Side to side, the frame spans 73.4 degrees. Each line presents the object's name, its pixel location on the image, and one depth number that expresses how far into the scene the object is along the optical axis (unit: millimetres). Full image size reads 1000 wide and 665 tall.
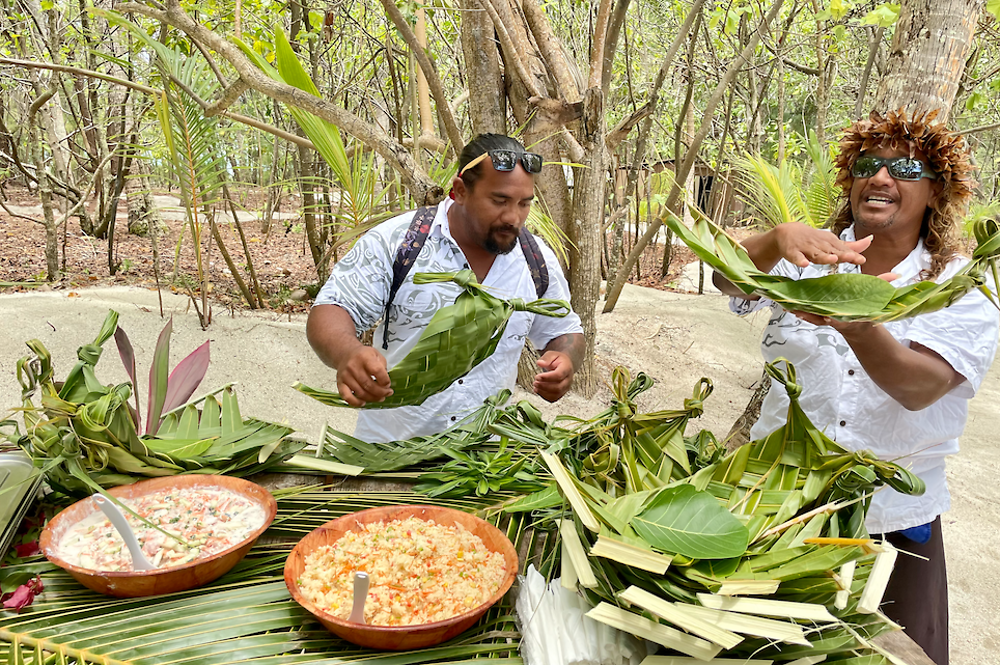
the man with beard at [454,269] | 1873
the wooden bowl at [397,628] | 974
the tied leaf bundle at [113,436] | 1341
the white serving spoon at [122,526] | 1082
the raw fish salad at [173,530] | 1168
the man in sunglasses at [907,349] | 1473
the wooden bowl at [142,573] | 1085
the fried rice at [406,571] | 1055
